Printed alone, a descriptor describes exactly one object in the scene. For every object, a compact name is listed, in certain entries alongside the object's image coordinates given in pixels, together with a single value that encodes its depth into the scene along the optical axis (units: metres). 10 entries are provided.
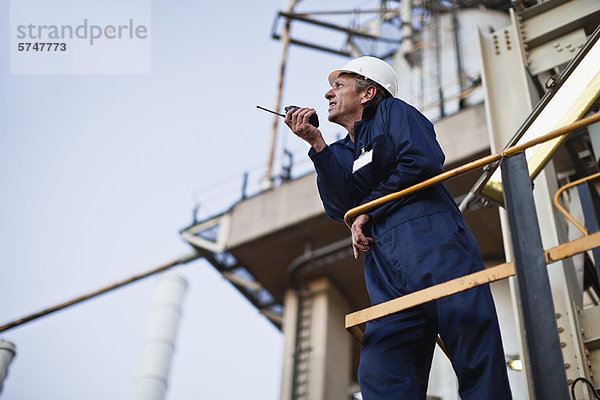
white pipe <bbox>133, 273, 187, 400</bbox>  17.64
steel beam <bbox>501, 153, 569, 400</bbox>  3.13
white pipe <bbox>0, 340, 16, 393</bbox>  13.84
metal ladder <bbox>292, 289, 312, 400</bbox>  15.78
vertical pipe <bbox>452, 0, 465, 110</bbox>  17.44
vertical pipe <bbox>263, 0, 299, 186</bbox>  18.25
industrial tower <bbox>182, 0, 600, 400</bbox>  6.35
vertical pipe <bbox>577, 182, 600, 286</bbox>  7.05
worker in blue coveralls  3.66
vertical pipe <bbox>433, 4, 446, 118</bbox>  19.44
